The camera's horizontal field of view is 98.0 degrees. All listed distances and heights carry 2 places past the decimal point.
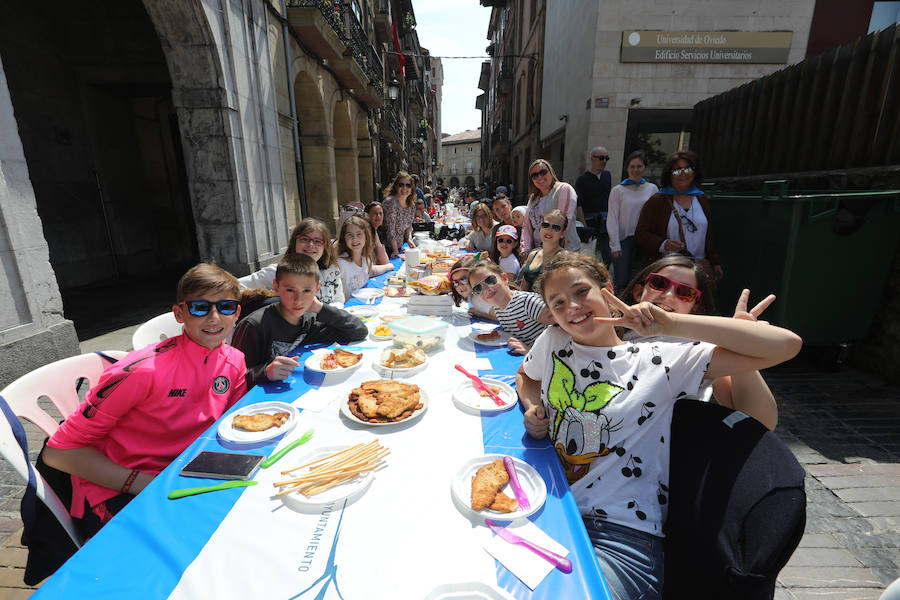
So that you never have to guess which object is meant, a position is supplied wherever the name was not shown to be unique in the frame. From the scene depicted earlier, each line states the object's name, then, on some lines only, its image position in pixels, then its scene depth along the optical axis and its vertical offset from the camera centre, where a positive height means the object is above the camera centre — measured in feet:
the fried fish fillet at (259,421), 5.85 -3.33
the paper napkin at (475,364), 8.28 -3.58
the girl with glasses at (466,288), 11.25 -2.65
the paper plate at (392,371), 7.79 -3.44
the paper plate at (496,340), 9.60 -3.55
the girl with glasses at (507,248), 15.83 -2.21
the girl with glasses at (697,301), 5.38 -1.88
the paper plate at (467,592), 3.48 -3.46
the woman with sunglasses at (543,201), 16.38 -0.37
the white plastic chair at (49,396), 5.14 -3.20
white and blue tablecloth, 3.61 -3.49
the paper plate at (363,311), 12.07 -3.57
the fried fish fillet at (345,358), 8.14 -3.37
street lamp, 64.19 +16.35
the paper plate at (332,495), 4.48 -3.41
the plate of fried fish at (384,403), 6.10 -3.30
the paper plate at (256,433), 5.64 -3.37
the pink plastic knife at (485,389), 6.83 -3.46
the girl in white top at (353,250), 15.25 -2.21
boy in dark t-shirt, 7.88 -2.94
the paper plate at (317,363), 7.86 -3.40
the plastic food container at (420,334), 9.14 -3.19
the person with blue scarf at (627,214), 18.76 -1.06
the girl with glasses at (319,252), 13.03 -1.91
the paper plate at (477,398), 6.55 -3.49
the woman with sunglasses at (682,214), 14.58 -0.85
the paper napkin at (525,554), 3.75 -3.52
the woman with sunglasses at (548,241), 12.82 -1.59
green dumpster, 13.78 -2.53
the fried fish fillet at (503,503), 4.42 -3.44
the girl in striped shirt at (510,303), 9.62 -2.70
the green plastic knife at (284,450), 5.19 -3.44
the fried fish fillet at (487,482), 4.46 -3.37
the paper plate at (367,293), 14.06 -3.53
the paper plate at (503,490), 4.36 -3.43
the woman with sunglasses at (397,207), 23.71 -0.82
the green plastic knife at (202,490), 4.59 -3.41
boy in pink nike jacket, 5.55 -3.17
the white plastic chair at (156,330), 8.59 -3.07
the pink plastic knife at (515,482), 4.59 -3.47
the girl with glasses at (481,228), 22.66 -2.04
